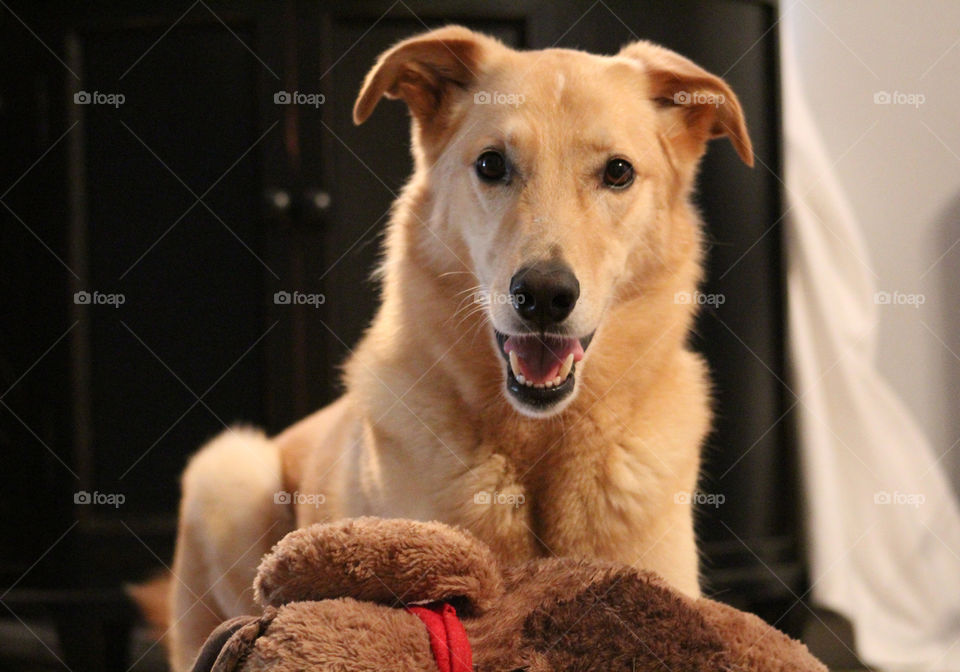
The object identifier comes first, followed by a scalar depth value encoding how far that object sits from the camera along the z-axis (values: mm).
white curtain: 1643
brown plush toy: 1159
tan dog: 1349
